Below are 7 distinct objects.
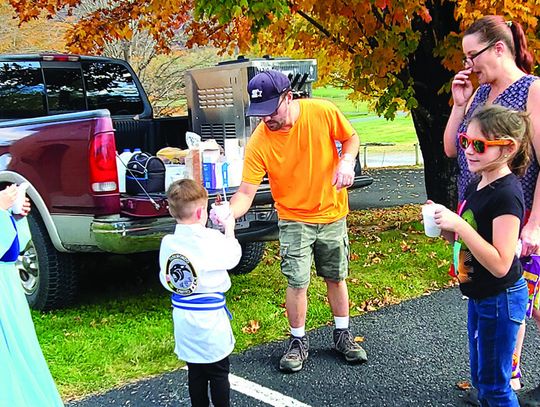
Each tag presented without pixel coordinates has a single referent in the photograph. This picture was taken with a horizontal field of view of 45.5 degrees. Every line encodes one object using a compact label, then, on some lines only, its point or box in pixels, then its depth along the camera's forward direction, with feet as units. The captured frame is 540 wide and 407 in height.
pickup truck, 14.69
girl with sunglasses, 8.34
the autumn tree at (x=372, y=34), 19.04
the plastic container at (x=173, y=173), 15.88
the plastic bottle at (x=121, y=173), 15.51
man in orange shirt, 12.40
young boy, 9.41
